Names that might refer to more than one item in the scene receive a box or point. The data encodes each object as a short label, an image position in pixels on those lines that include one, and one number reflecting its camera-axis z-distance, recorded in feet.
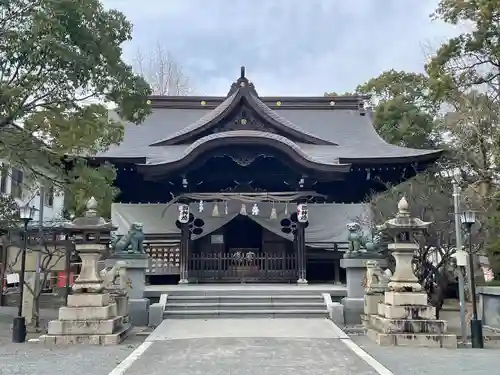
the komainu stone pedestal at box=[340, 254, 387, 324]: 35.78
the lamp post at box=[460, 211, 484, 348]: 29.91
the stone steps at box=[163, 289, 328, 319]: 35.22
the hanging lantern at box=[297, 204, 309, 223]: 47.14
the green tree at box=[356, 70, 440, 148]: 88.43
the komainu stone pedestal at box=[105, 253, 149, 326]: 35.50
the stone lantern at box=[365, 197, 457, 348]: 27.86
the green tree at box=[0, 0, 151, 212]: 30.01
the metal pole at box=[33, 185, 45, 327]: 39.47
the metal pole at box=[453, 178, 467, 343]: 33.72
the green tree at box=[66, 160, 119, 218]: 35.04
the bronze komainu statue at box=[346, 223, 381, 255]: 36.73
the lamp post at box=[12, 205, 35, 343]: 30.91
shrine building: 46.78
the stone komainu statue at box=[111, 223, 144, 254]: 37.40
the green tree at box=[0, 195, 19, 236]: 44.86
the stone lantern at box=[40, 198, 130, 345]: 28.14
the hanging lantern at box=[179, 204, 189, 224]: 47.37
